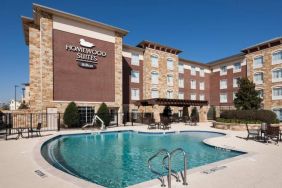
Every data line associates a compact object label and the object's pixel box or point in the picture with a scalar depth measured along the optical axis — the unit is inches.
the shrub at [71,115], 815.1
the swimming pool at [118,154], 282.8
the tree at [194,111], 1382.3
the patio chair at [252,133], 496.3
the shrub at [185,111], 1230.3
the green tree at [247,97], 942.4
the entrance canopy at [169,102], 936.7
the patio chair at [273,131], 443.8
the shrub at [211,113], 1470.0
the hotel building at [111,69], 839.1
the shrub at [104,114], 874.1
